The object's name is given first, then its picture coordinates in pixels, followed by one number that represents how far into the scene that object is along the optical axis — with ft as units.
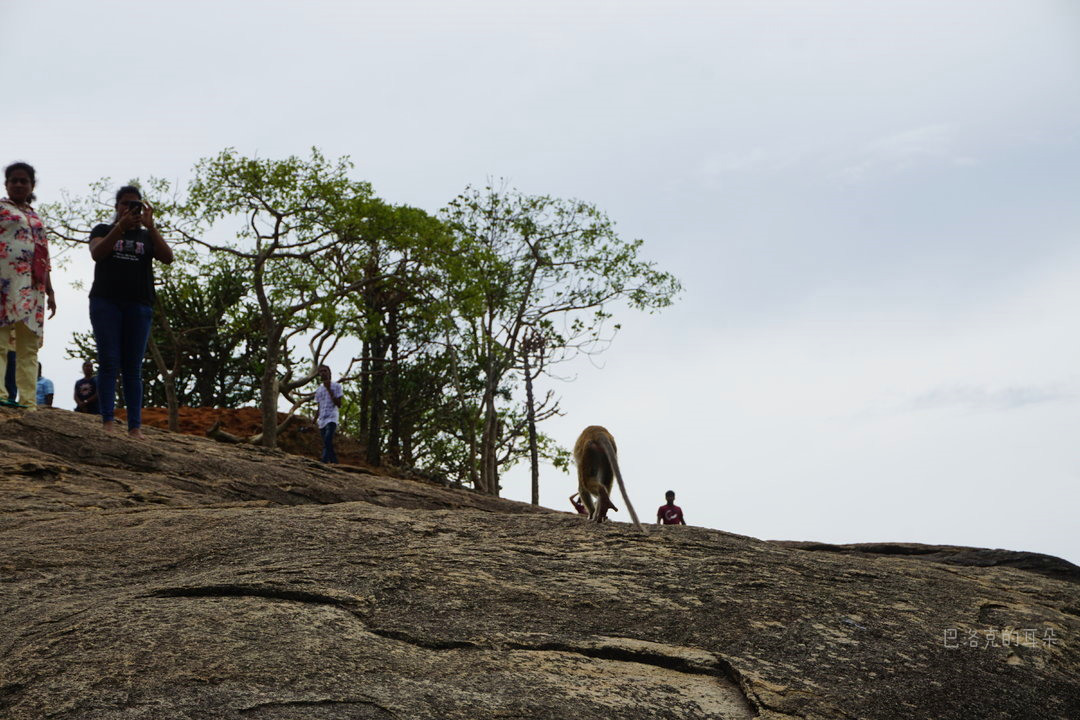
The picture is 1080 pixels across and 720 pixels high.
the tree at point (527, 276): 91.25
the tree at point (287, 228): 70.74
